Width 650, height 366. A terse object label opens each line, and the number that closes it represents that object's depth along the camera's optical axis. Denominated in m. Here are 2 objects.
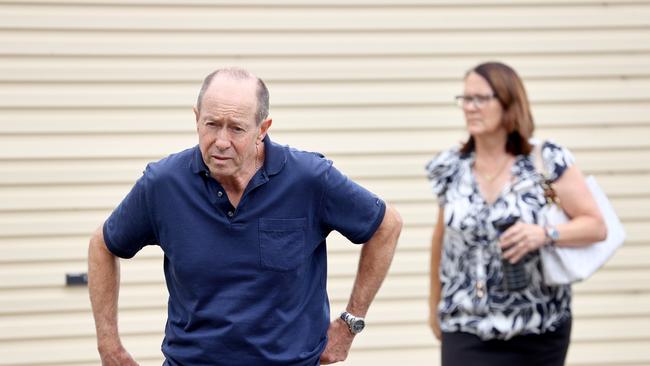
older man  8.34
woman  11.20
